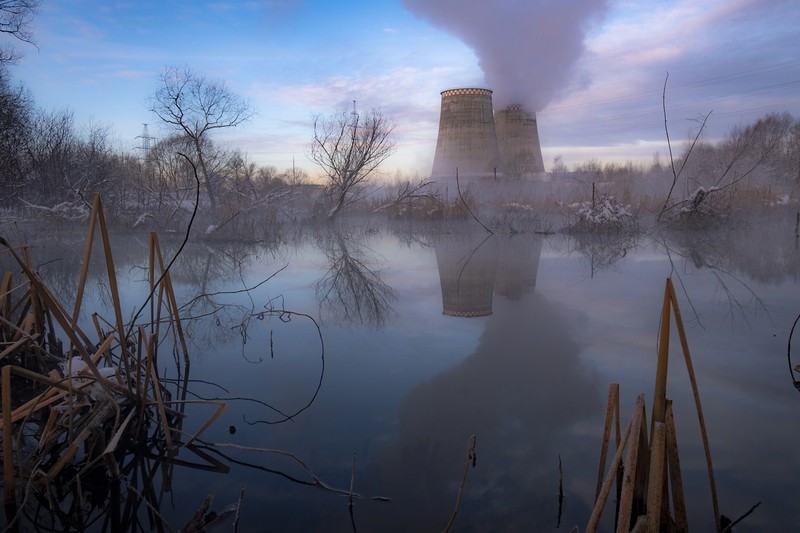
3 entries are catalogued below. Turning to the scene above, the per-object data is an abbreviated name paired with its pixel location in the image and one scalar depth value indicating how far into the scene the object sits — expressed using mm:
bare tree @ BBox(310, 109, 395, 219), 16422
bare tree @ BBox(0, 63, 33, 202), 13141
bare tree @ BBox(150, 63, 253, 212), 14789
